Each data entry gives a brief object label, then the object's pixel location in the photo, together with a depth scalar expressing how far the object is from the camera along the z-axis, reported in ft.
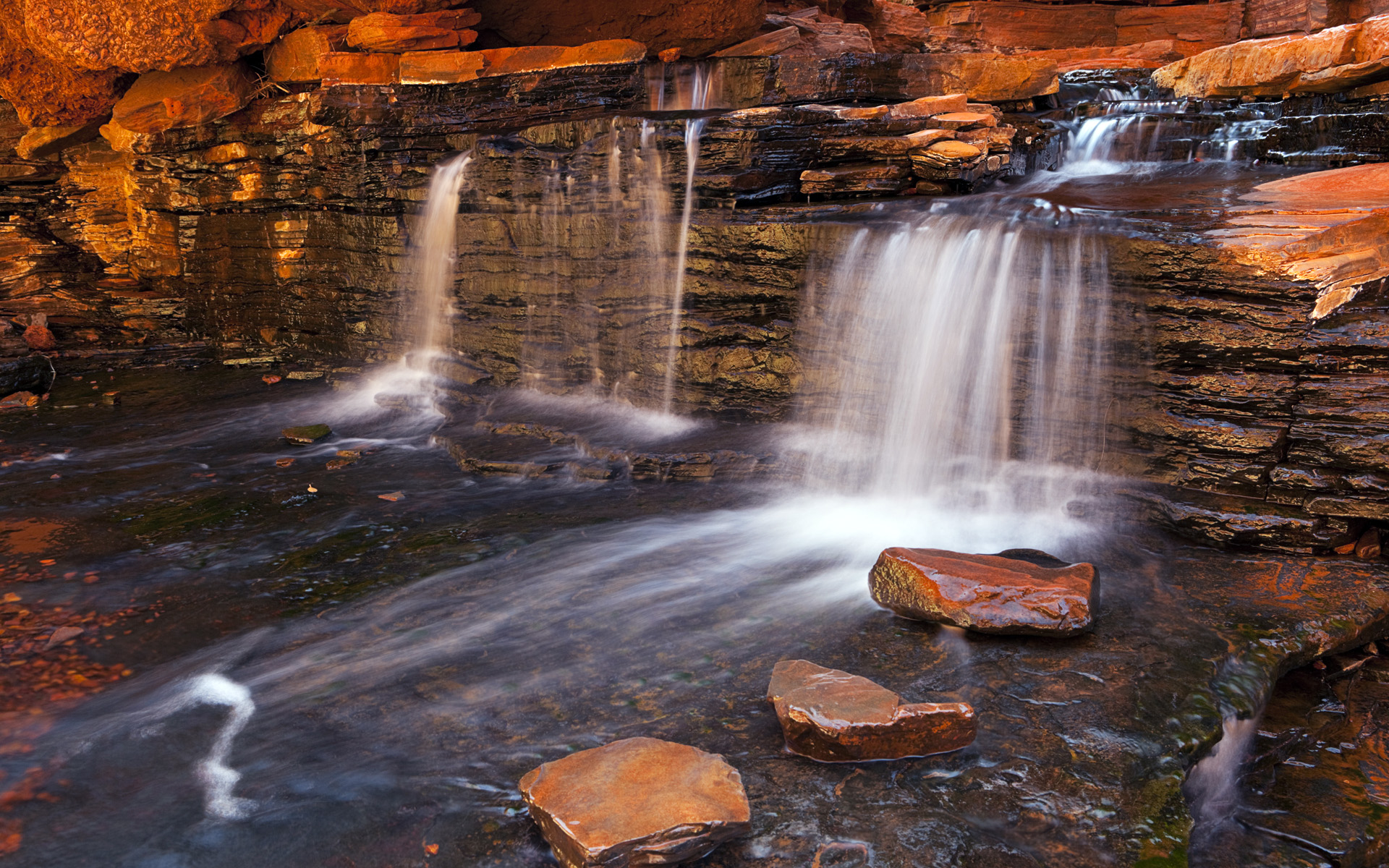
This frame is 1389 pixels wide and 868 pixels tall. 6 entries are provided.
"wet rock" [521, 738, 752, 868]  9.16
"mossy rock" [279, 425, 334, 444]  26.27
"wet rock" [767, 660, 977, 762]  10.96
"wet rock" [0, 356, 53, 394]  30.96
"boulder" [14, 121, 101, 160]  36.88
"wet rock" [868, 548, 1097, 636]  13.73
